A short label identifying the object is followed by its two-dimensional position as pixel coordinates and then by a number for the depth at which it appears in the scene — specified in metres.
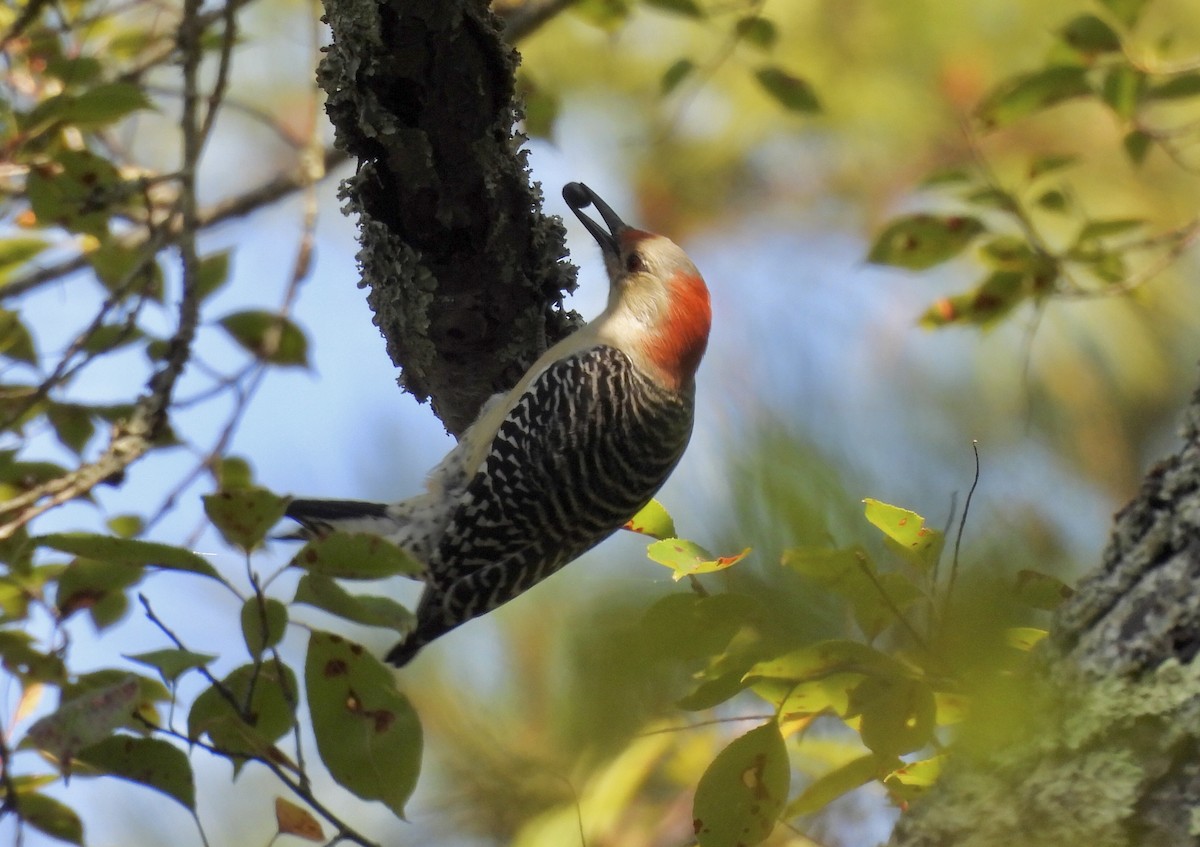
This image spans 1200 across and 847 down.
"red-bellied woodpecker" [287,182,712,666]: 7.81
